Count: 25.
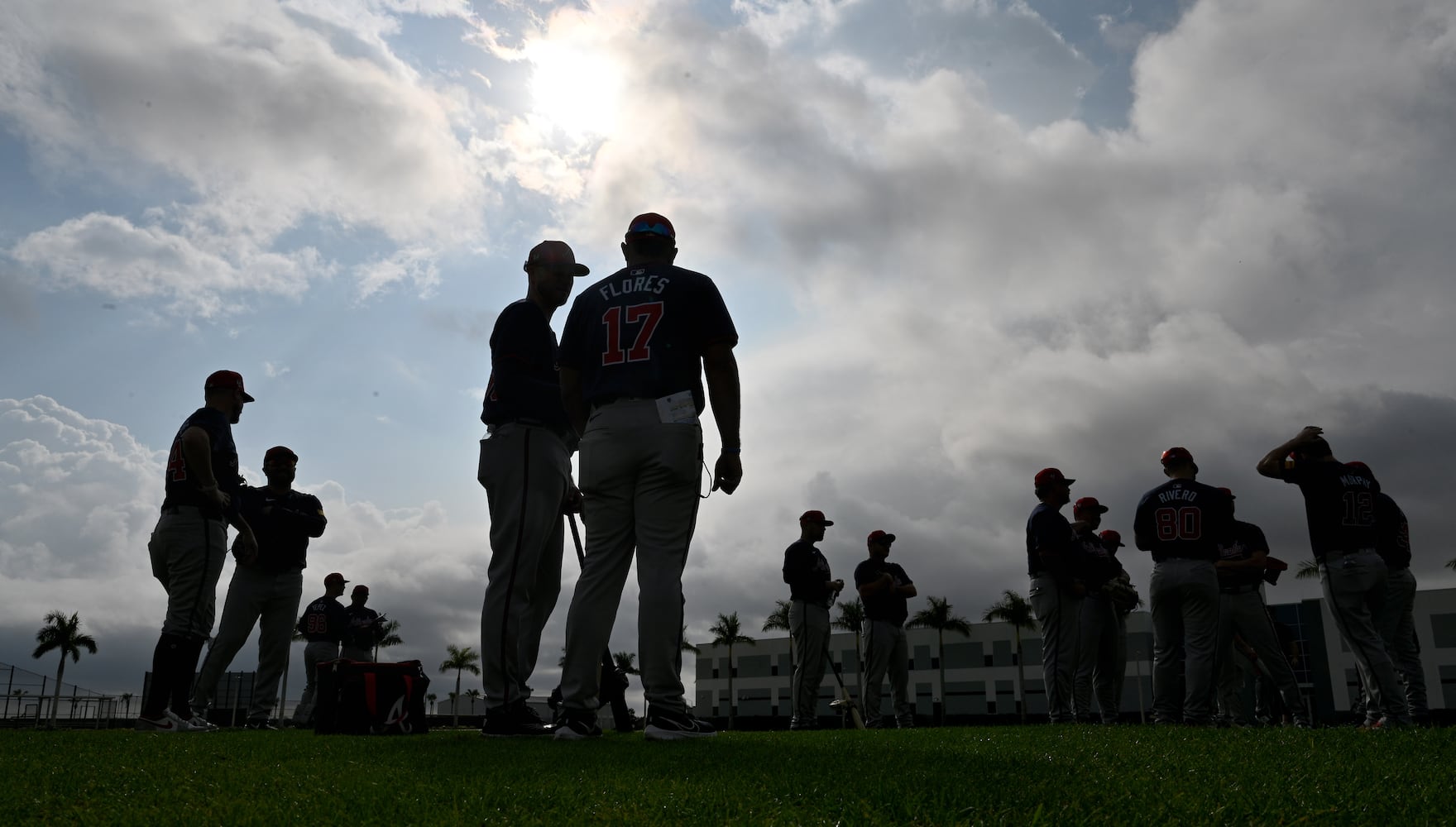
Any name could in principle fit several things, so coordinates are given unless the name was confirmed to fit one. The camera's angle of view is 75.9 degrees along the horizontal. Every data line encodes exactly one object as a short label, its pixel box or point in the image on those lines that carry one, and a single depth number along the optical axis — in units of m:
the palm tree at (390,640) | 70.50
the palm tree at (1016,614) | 64.12
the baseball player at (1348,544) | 7.12
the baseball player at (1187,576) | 7.56
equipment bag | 5.96
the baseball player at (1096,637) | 8.93
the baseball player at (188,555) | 6.10
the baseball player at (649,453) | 4.36
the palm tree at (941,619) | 68.88
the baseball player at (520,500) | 5.02
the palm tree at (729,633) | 77.62
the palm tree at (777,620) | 65.62
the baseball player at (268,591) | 7.88
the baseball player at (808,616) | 10.88
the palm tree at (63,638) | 64.25
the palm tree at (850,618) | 63.02
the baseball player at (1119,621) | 9.20
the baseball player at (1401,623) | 7.59
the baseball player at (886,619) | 10.86
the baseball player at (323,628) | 11.77
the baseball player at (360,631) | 11.80
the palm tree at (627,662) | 63.42
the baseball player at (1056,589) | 8.76
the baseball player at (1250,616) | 8.96
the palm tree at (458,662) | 82.31
